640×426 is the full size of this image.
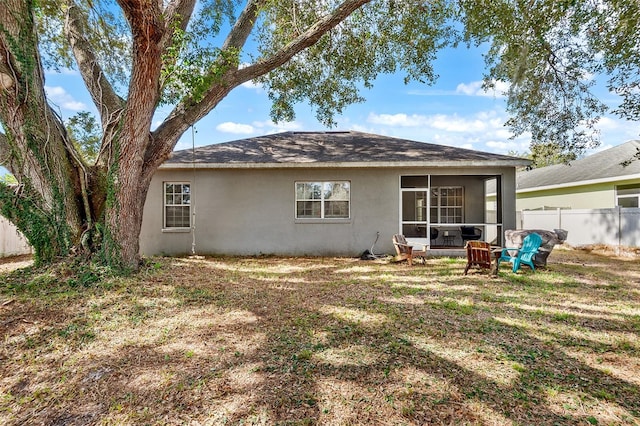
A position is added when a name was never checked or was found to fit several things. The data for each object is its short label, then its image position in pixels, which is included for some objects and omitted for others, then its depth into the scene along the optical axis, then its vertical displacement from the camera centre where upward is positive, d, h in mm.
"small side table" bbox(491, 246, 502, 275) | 7379 -1075
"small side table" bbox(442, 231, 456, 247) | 12766 -1192
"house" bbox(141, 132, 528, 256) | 10062 +337
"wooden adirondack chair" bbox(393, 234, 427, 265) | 8561 -1152
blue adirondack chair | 7371 -1044
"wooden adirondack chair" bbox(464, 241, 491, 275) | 7223 -1067
